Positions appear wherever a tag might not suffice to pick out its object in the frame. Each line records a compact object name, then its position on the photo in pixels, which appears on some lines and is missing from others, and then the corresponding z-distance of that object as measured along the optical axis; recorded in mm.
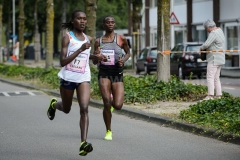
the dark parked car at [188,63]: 28906
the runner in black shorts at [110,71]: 9750
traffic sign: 31295
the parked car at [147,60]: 33969
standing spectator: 14617
